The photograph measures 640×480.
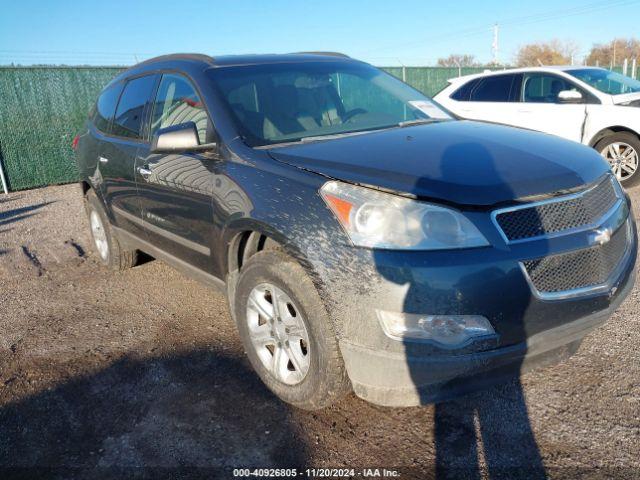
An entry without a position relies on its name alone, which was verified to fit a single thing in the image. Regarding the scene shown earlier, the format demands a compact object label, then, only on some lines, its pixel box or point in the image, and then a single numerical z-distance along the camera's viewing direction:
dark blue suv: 2.14
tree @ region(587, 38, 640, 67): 56.08
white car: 7.07
